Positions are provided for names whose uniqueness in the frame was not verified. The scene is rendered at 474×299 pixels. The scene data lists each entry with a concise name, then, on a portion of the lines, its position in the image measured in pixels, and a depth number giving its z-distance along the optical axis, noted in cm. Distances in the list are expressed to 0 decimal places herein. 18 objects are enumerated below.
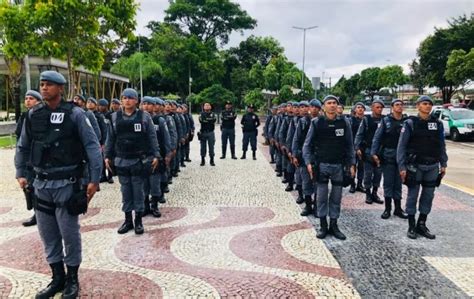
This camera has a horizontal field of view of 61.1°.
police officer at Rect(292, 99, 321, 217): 669
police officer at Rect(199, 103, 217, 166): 1194
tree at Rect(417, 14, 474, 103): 3897
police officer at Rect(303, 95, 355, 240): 546
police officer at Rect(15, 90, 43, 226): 395
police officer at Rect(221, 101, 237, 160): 1284
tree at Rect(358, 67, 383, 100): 7544
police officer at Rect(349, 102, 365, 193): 846
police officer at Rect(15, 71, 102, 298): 367
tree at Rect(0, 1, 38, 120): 1320
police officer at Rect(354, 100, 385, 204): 760
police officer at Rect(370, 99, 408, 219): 659
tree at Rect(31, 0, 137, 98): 1270
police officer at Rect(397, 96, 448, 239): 550
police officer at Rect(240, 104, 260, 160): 1316
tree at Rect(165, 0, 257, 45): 4841
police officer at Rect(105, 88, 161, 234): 554
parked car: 1920
